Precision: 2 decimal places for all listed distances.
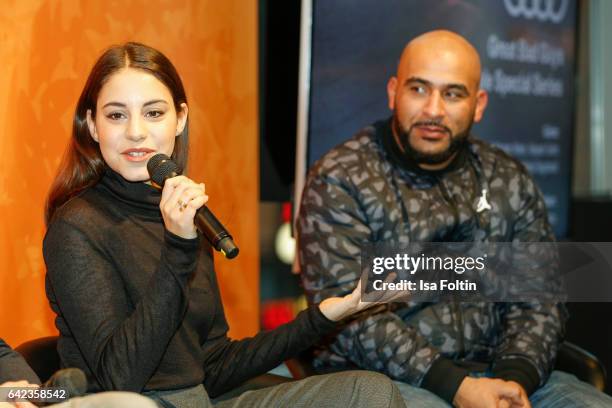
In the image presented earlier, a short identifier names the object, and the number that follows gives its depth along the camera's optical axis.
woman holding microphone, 3.06
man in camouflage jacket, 3.43
